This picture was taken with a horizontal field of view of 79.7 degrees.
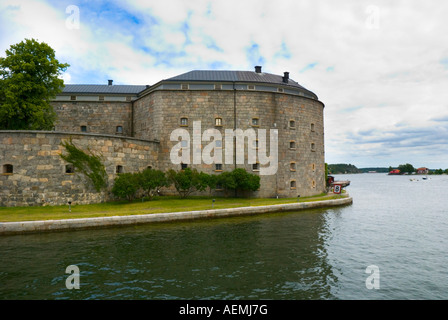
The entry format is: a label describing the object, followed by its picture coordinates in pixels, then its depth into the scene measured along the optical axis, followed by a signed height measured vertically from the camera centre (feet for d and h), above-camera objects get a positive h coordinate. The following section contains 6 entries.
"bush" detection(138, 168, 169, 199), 96.12 -3.50
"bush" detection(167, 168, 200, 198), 103.55 -3.67
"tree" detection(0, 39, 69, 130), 97.66 +33.03
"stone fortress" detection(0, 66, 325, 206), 83.46 +19.08
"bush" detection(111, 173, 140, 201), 91.66 -5.42
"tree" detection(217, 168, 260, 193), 108.68 -4.33
